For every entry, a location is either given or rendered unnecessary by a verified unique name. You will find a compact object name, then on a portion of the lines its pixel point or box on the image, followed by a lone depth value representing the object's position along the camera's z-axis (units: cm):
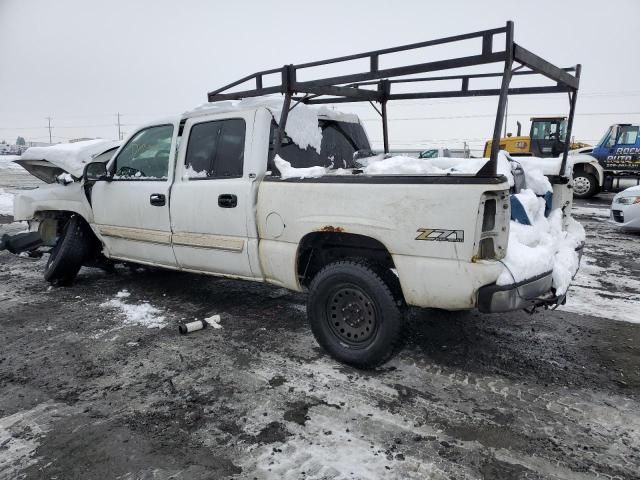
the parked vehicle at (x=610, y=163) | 1538
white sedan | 851
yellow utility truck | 1716
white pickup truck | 288
